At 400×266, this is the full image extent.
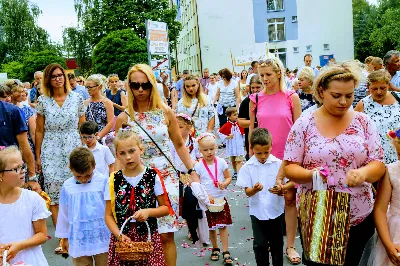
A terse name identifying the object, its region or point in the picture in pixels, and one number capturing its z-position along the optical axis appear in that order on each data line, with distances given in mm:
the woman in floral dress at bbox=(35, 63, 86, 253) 6484
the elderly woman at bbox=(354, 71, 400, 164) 5598
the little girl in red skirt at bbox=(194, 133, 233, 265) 5750
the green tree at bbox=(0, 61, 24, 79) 49138
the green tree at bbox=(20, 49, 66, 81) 44212
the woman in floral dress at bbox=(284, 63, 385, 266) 3275
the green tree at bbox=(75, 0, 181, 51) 47969
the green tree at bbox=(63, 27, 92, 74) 62281
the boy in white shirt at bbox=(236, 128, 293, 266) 4797
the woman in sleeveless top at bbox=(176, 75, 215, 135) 8328
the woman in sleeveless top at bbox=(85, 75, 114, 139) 8047
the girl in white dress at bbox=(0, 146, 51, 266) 3711
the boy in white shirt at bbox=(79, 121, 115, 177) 6277
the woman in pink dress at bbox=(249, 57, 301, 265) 5590
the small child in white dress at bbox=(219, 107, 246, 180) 9928
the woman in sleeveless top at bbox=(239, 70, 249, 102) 16578
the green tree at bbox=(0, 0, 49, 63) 57719
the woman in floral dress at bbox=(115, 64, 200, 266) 4484
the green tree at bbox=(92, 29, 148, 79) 38562
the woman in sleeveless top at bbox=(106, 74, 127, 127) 11094
